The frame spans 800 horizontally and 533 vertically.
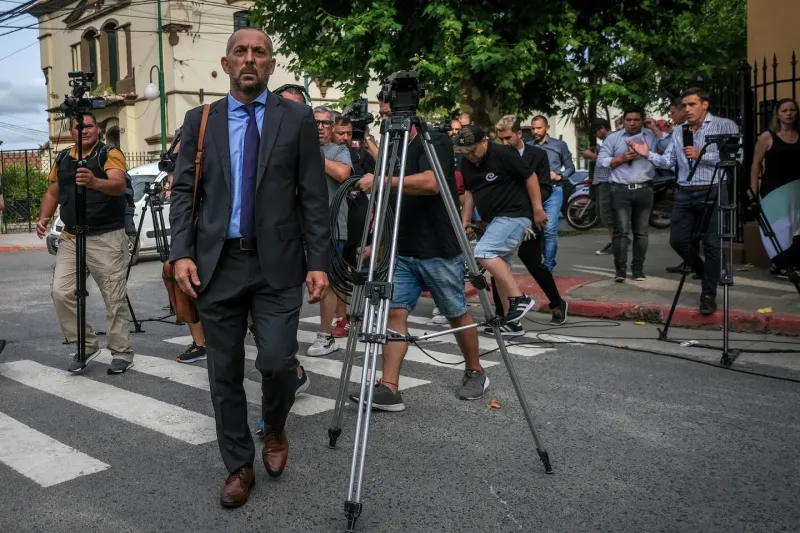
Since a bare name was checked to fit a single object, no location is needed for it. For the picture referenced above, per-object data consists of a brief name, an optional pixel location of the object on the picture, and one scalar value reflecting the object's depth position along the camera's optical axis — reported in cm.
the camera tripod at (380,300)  361
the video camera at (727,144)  656
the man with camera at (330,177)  682
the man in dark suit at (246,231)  397
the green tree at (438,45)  1638
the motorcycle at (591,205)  1638
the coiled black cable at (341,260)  515
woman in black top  834
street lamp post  2972
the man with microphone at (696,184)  815
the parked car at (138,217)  1492
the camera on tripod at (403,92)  426
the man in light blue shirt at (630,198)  1010
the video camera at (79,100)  656
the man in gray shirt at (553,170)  964
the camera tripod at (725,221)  655
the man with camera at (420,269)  541
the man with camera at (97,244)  688
